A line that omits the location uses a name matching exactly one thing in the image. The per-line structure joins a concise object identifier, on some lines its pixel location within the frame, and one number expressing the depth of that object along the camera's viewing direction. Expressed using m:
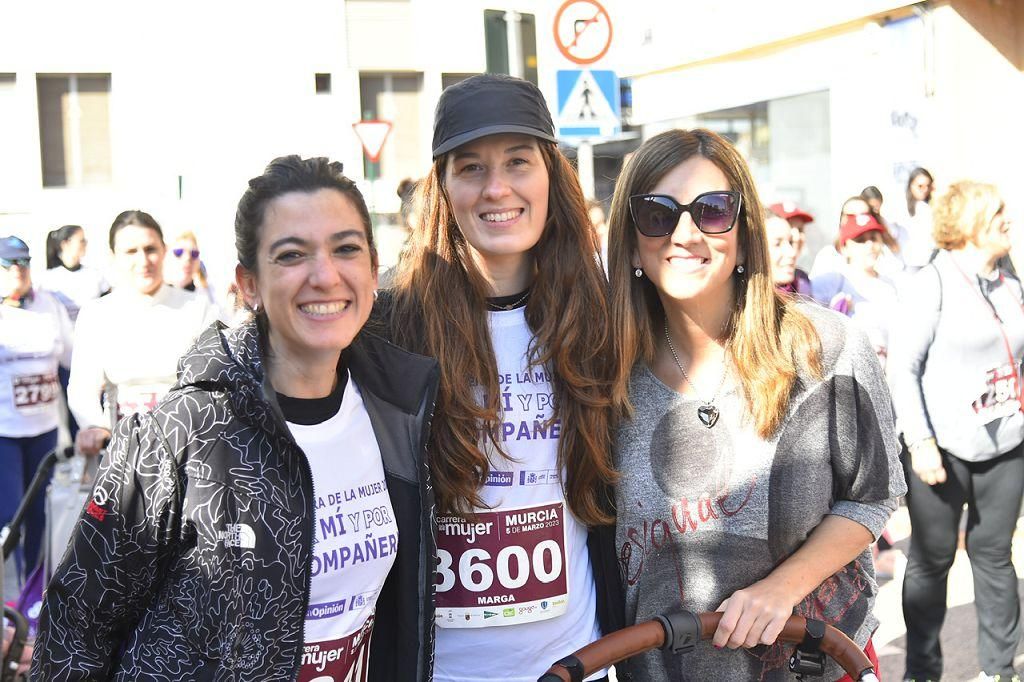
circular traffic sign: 8.55
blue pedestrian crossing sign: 8.47
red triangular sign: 13.16
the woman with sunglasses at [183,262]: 8.52
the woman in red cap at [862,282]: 6.84
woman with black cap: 2.68
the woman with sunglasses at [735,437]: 2.54
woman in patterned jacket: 2.15
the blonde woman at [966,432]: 4.84
